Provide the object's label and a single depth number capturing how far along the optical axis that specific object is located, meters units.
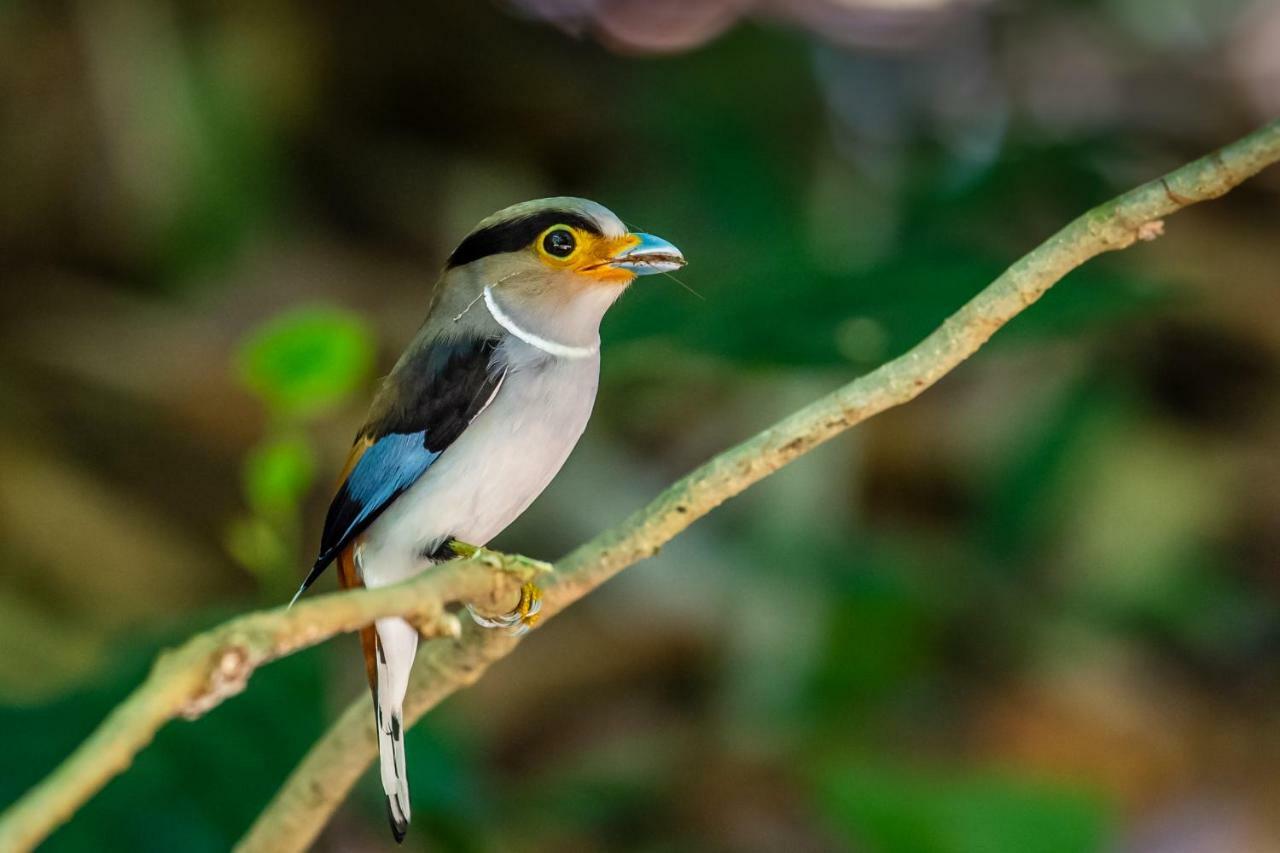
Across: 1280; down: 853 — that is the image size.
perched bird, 5.08
